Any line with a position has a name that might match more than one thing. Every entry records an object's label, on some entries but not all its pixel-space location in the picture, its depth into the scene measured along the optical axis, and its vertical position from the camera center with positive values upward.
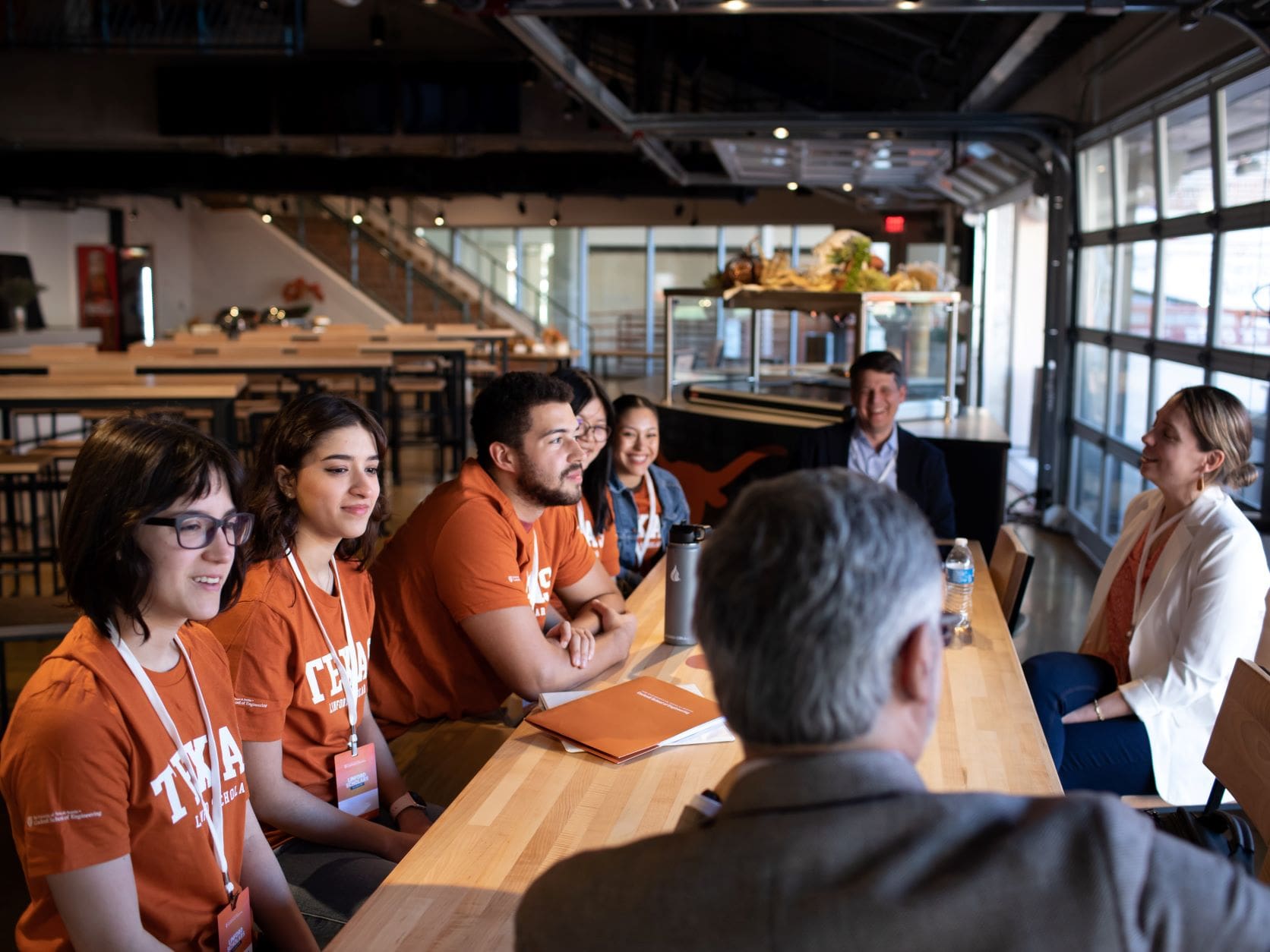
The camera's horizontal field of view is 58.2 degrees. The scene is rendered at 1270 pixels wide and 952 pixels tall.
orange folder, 1.88 -0.65
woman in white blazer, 2.64 -0.68
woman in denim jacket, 3.85 -0.51
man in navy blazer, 4.36 -0.40
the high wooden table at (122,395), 5.90 -0.25
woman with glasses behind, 3.50 -0.37
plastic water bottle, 2.80 -0.60
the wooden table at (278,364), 8.02 -0.13
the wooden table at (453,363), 9.62 -0.15
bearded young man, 2.39 -0.53
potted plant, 12.74 +0.58
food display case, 5.57 +0.02
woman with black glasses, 1.38 -0.48
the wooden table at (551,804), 1.39 -0.68
